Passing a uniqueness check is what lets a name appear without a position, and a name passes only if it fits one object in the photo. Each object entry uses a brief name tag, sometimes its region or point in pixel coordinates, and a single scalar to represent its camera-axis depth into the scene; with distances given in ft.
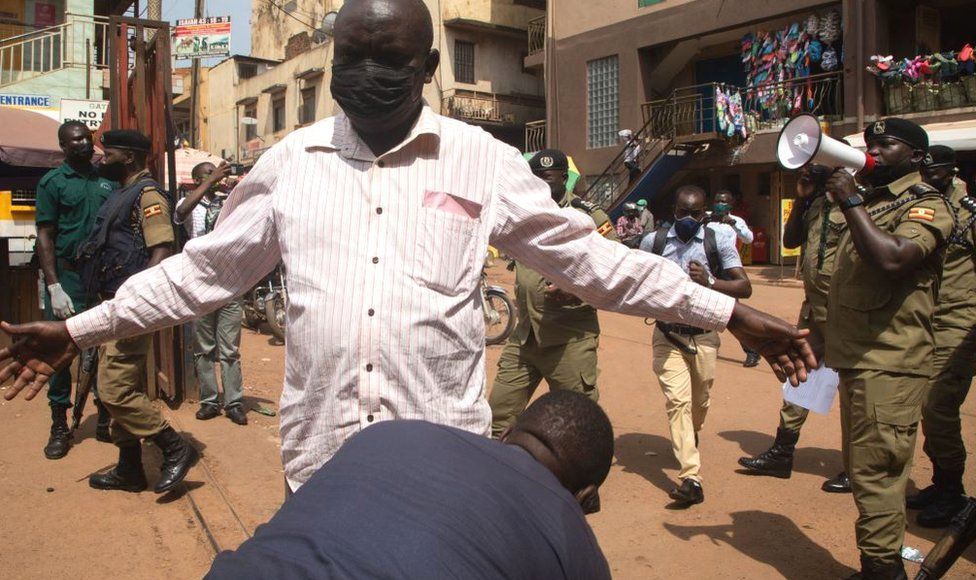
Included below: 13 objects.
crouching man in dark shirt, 3.96
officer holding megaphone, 11.09
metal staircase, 64.13
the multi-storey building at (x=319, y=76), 84.07
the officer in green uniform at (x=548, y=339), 14.58
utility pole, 62.03
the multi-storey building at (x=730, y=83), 53.36
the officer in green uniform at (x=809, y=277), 15.88
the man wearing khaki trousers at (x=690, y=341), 15.31
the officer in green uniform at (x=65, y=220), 17.72
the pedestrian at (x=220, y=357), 20.44
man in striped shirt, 6.36
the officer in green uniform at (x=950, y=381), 14.70
